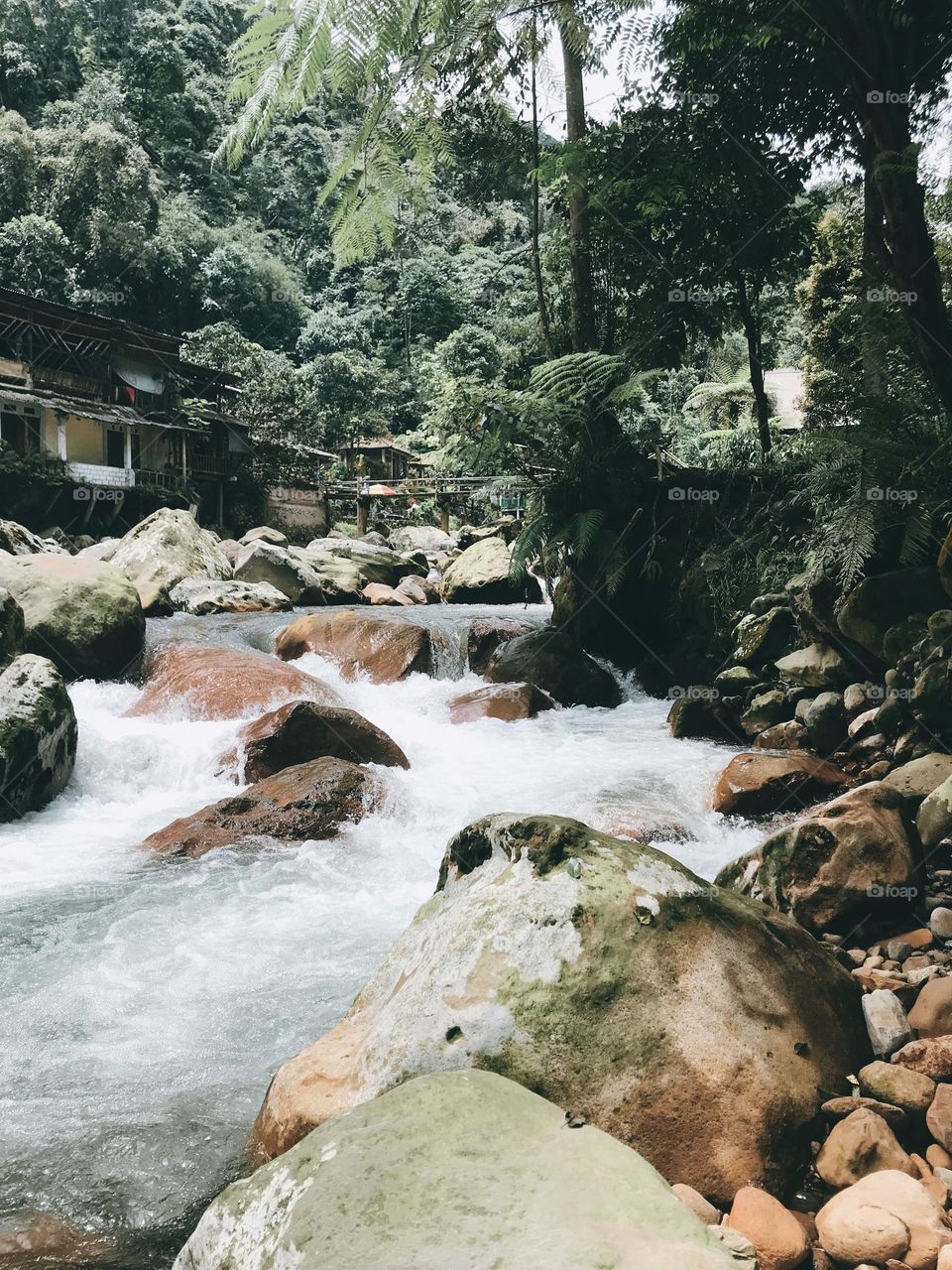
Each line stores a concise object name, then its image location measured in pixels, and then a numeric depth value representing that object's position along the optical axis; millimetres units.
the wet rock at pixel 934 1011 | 2605
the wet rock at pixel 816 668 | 6852
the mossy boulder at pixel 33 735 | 6500
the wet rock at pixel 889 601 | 6246
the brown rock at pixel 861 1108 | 2238
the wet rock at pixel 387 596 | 17922
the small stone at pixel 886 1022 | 2570
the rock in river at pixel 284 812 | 5836
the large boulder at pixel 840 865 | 3512
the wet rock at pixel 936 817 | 3844
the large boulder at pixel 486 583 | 17375
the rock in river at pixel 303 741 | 7012
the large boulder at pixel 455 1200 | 1587
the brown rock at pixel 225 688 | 8875
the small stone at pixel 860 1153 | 2111
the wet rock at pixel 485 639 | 11188
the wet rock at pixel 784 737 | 6961
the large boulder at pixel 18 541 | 14742
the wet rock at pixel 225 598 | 15289
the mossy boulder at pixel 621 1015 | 2268
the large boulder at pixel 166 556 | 15367
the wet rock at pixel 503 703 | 9094
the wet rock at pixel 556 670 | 9961
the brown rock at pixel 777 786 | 5727
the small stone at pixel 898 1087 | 2256
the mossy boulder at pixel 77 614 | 9570
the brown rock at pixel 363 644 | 10953
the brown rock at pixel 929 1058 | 2346
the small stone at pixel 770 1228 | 1874
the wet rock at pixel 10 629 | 7784
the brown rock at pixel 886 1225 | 1788
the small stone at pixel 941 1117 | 2113
